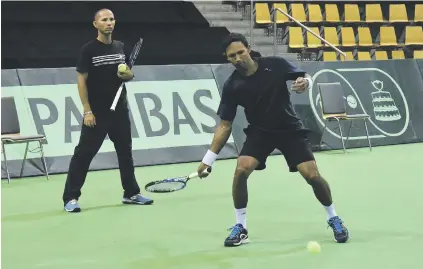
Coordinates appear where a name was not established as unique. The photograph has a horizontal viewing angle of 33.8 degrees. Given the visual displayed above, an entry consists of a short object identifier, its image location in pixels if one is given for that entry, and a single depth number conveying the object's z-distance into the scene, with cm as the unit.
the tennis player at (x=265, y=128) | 541
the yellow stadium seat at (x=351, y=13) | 1948
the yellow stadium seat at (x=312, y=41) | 1794
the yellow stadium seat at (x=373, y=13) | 1983
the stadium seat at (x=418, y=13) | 2073
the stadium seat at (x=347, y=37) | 1888
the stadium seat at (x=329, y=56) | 1780
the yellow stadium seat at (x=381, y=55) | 1892
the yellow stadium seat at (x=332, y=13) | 1909
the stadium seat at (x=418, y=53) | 1920
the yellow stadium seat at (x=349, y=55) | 1862
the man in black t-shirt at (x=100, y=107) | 713
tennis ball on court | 503
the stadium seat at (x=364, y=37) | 1920
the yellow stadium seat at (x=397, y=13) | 2012
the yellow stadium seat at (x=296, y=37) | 1770
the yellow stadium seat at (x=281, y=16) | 1793
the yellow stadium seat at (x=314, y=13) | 1867
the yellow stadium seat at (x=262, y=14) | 1808
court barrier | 1041
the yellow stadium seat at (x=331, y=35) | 1853
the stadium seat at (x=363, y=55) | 1844
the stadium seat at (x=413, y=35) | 1991
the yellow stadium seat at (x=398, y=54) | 1923
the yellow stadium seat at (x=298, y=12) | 1841
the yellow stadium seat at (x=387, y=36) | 1958
